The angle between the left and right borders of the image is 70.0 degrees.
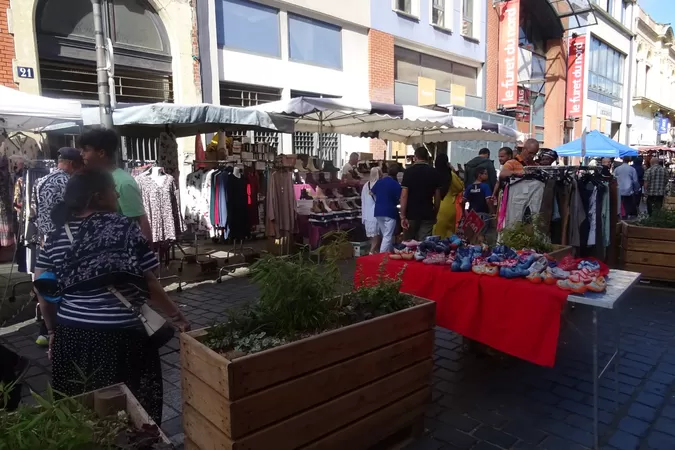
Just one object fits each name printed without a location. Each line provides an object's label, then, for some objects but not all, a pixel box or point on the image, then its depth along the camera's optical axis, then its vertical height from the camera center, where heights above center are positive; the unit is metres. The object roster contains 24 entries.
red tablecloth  3.02 -0.89
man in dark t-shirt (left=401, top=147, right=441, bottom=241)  6.89 -0.28
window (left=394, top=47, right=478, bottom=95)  15.38 +3.68
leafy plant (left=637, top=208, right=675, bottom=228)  6.41 -0.63
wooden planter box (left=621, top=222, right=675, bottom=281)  6.33 -1.03
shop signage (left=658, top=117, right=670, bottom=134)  35.72 +3.50
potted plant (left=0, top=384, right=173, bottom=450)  1.43 -0.79
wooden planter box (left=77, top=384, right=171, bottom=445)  1.84 -0.86
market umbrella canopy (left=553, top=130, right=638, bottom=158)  14.48 +0.80
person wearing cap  3.75 -0.02
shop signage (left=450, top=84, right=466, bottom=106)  17.06 +2.92
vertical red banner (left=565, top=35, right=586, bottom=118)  23.22 +4.72
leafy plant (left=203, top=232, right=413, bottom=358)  2.35 -0.68
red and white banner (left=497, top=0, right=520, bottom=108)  18.28 +4.64
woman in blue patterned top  2.28 -0.47
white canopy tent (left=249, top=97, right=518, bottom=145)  7.46 +1.11
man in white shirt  10.18 +0.19
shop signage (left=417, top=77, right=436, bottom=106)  15.78 +2.84
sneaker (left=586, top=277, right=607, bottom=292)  3.04 -0.70
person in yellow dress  7.31 -0.40
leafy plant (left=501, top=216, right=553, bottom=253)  4.21 -0.55
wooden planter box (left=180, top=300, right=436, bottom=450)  2.12 -1.03
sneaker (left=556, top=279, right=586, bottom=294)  3.02 -0.70
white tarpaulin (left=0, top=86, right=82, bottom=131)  5.22 +0.87
